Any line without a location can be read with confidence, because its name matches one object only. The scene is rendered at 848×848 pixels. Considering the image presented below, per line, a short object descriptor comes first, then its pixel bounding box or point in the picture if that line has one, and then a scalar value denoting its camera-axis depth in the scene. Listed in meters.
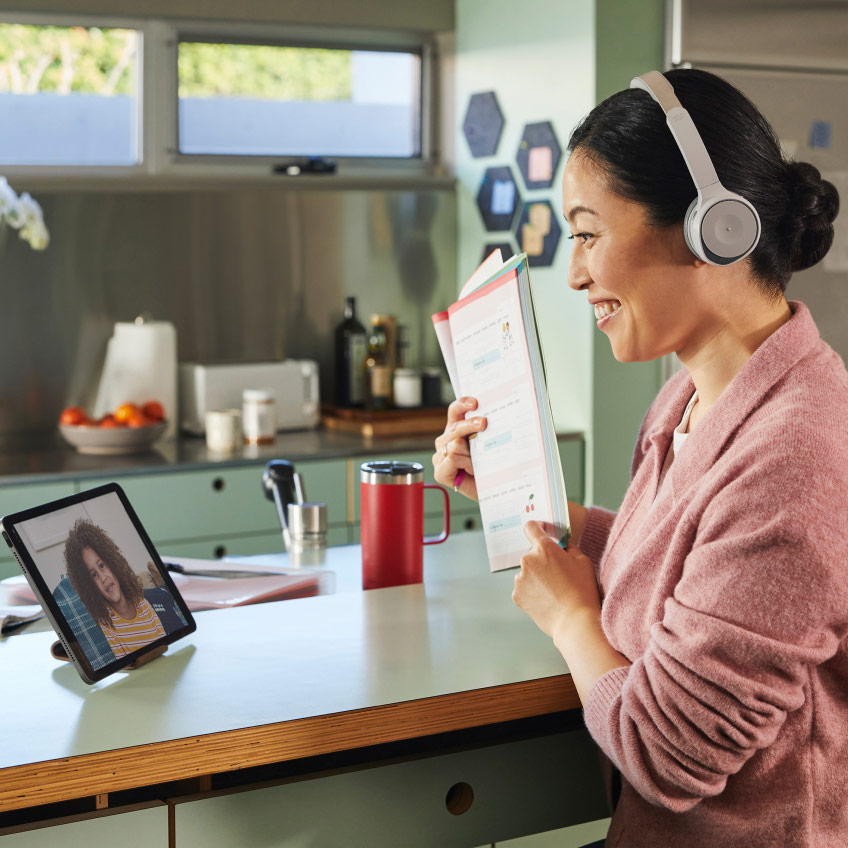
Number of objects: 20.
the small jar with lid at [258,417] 3.50
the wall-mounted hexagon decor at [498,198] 3.86
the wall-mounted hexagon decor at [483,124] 3.88
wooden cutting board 3.65
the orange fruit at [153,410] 3.40
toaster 3.61
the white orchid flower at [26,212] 2.85
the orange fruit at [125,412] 3.32
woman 1.06
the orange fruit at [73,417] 3.33
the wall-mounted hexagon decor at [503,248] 3.88
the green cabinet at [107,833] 1.12
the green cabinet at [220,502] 3.02
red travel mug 1.72
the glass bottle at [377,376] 3.80
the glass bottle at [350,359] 3.87
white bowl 3.26
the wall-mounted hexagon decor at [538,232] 3.67
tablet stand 1.35
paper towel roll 3.56
